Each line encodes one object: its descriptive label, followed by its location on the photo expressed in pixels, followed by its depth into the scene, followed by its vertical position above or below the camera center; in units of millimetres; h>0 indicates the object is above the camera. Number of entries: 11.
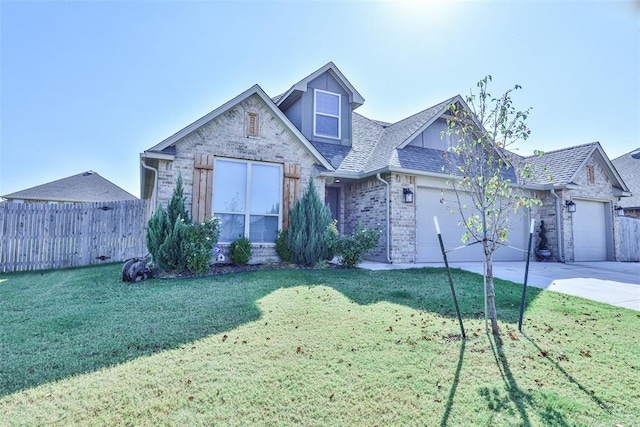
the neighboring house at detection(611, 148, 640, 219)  17234 +3354
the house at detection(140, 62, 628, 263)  8797 +1766
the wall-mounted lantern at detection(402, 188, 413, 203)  10359 +1140
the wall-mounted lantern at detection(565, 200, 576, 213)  12461 +1043
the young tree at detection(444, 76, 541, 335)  4246 +1076
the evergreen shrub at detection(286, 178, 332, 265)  8969 -7
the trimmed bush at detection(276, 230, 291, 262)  9133 -472
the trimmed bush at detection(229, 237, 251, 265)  8609 -539
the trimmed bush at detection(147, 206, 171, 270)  7652 -94
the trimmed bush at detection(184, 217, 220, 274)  7586 -352
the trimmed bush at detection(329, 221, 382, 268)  8922 -355
